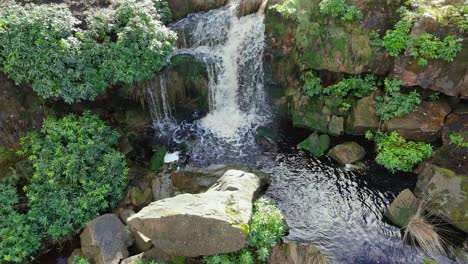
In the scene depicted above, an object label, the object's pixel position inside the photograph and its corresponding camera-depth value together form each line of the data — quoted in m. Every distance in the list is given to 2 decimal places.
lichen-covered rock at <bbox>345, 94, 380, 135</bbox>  12.05
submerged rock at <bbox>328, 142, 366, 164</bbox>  11.72
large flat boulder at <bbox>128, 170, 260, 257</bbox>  7.69
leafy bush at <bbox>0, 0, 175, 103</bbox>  9.88
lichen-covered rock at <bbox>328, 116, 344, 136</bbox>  12.56
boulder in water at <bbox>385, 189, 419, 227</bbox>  9.53
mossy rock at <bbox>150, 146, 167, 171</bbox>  12.13
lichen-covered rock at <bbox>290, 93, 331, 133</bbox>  12.85
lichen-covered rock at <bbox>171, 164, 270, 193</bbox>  11.16
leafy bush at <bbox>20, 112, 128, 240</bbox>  9.59
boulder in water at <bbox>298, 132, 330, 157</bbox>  12.24
